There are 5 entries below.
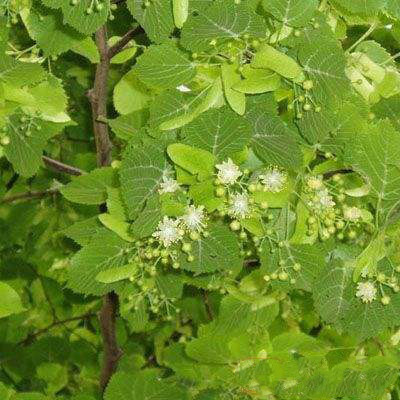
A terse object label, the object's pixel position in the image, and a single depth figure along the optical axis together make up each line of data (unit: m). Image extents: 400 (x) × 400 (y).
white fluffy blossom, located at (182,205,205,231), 0.73
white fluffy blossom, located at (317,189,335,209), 0.76
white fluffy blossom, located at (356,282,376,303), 0.78
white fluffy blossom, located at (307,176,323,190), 0.76
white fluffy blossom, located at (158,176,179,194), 0.74
